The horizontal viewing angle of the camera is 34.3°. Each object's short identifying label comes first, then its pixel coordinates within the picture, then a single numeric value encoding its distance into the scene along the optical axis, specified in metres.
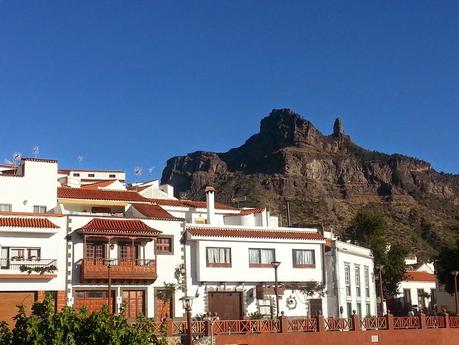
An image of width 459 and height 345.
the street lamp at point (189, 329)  33.78
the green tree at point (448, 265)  70.12
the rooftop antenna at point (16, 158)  57.57
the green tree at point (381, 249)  75.88
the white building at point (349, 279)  52.59
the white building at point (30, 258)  41.91
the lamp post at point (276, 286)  44.14
